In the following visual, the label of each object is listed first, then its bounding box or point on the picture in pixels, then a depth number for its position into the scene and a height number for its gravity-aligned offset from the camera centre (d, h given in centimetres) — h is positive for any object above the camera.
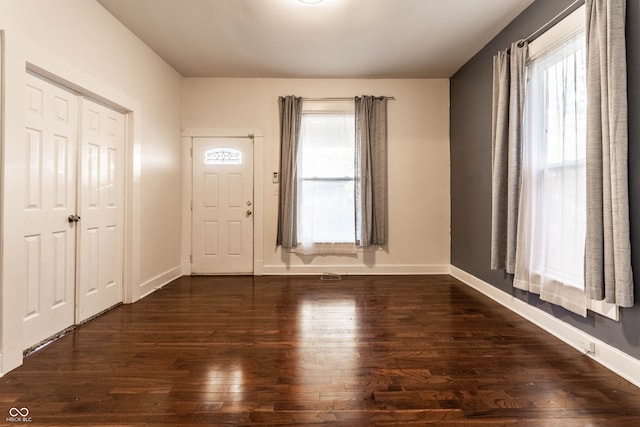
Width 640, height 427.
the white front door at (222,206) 433 +18
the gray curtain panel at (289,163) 420 +77
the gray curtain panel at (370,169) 419 +68
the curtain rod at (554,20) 217 +155
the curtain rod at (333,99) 428 +168
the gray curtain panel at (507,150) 270 +64
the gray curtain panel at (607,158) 176 +37
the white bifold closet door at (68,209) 210 +8
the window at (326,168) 428 +71
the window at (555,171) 214 +37
